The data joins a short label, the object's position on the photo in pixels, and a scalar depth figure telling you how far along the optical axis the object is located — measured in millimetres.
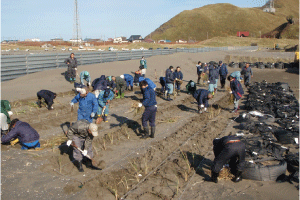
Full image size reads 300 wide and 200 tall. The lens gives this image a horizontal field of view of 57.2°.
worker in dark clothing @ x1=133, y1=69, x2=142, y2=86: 15429
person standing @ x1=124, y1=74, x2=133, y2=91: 14123
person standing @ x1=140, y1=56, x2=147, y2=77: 19106
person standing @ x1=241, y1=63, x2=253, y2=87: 15797
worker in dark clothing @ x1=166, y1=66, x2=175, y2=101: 13039
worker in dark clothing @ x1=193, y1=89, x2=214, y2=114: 10305
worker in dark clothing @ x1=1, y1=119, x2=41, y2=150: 6441
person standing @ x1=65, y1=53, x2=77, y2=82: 15945
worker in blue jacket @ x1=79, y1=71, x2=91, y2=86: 13609
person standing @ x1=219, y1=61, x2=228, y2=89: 15359
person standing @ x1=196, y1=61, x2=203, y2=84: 17653
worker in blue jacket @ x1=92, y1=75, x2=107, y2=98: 10258
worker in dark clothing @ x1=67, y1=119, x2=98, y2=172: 5495
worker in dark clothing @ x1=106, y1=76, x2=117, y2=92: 11278
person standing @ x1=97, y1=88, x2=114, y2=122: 8938
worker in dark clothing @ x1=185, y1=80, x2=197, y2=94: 12648
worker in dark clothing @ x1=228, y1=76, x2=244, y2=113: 10492
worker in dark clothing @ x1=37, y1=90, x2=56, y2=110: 10344
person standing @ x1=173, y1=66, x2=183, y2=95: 13702
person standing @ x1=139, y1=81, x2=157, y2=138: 7604
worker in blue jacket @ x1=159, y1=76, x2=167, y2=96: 13560
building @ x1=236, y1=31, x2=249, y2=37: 98144
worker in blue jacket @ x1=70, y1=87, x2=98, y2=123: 6949
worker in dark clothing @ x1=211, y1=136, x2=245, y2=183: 5164
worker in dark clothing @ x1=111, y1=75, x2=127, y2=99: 12842
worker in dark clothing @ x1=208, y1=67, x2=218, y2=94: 13602
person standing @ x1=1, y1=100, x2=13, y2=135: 7027
